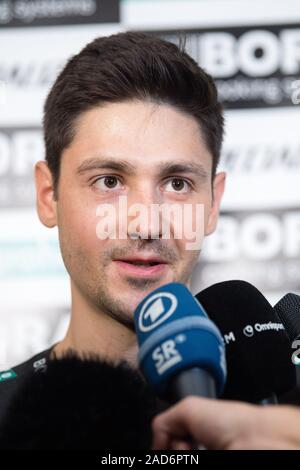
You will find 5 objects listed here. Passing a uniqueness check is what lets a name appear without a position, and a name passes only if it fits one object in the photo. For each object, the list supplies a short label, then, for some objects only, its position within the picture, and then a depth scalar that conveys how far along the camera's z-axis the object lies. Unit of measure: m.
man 1.19
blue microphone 0.97
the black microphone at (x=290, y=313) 1.16
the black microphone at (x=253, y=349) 1.09
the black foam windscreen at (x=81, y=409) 0.92
